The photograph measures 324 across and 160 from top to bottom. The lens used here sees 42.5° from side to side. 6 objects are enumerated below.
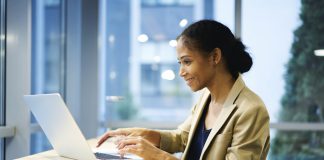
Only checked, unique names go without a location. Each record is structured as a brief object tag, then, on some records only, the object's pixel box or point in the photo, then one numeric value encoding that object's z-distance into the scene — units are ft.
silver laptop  5.05
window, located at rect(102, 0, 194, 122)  11.59
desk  5.77
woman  5.12
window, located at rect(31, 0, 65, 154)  9.55
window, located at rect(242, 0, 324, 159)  11.17
